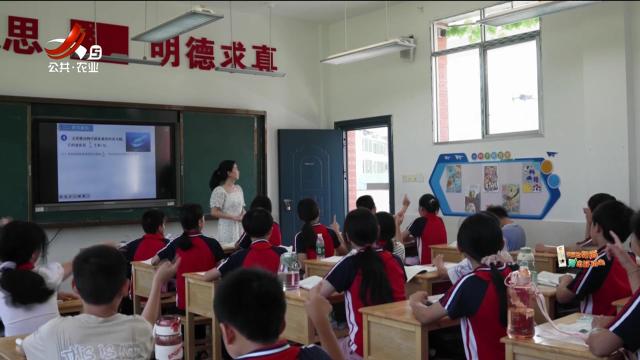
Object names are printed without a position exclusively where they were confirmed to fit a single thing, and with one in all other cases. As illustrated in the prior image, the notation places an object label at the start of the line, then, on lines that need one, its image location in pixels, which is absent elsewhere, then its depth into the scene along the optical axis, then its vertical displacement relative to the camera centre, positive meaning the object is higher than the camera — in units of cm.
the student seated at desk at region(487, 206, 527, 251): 461 -42
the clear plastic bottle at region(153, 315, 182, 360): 169 -43
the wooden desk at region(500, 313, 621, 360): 185 -55
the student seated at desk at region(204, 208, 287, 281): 324 -36
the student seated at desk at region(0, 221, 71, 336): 242 -38
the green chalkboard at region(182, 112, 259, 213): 631 +38
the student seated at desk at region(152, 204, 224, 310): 382 -42
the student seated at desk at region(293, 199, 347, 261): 414 -37
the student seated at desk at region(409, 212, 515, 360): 216 -43
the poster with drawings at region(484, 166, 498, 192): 575 +0
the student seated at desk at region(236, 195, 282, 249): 468 -17
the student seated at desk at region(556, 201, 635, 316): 256 -42
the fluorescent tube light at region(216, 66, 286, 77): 589 +111
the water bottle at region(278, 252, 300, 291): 311 -47
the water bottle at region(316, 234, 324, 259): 418 -45
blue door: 704 +11
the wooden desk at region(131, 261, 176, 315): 413 -68
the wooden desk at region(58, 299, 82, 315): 309 -62
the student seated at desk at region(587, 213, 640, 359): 175 -46
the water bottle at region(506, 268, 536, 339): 203 -44
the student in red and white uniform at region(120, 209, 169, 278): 451 -42
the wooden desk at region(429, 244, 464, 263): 459 -56
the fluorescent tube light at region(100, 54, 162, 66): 536 +114
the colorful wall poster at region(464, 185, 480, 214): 591 -20
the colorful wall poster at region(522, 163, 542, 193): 544 +0
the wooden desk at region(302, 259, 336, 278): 380 -54
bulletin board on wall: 541 -5
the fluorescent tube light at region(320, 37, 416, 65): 559 +125
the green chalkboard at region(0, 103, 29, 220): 524 +24
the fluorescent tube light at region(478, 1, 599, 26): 373 +114
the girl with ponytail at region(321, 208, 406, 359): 262 -42
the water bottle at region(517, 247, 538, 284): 361 -51
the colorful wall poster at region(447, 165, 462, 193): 608 +1
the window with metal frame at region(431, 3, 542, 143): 559 +99
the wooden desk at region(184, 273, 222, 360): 349 -73
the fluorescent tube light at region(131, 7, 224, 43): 434 +123
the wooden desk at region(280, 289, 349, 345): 283 -66
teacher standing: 529 -16
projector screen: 550 +24
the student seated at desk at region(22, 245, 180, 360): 172 -40
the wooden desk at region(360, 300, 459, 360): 235 -61
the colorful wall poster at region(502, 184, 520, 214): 560 -18
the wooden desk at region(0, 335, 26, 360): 211 -58
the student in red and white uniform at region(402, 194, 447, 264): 496 -41
